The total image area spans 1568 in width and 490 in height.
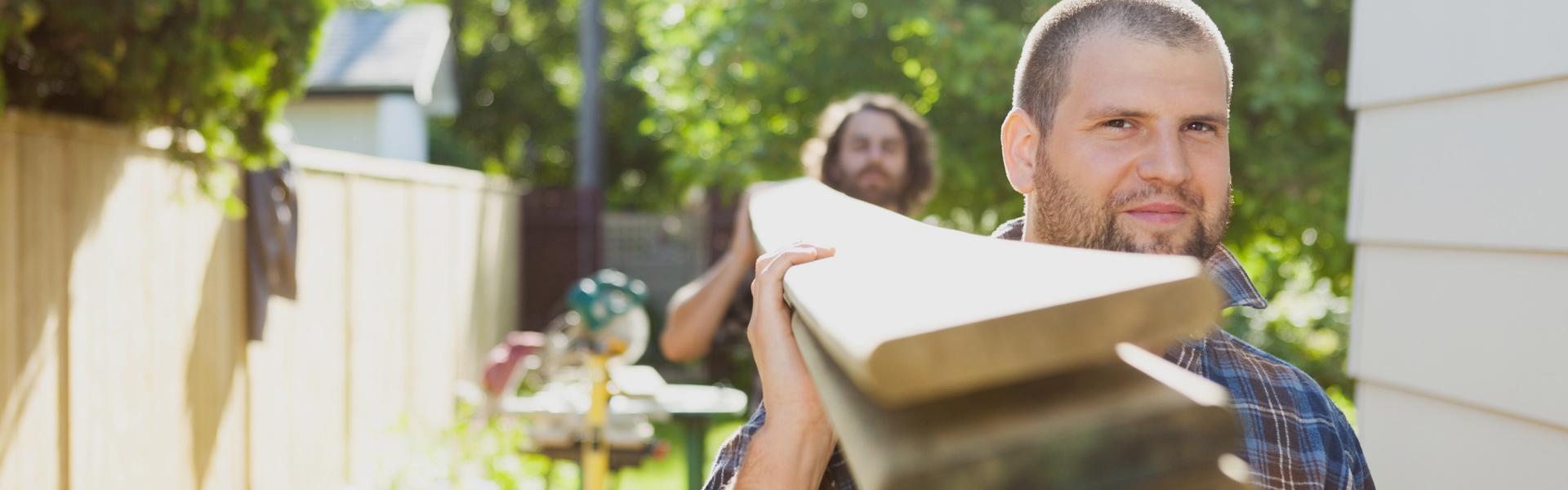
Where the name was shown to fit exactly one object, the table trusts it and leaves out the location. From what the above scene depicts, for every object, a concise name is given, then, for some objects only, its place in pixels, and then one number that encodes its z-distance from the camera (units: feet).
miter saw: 12.19
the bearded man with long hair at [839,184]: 11.14
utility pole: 43.88
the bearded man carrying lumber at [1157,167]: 3.32
